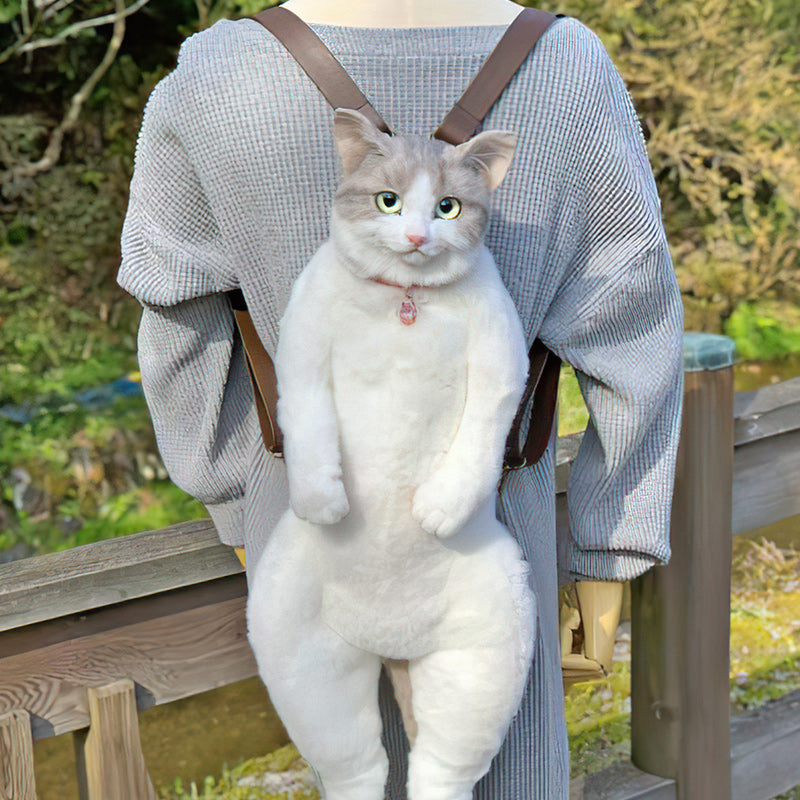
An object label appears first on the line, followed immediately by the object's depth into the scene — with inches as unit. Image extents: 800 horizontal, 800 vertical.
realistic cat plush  35.4
